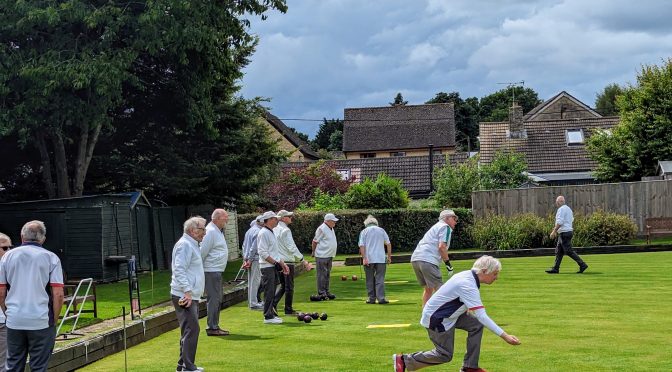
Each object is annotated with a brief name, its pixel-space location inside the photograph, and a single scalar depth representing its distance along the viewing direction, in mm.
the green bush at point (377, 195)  37844
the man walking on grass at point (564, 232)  20969
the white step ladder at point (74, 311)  12280
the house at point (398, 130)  77750
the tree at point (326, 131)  112812
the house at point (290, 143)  78312
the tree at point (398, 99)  114125
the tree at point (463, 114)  104125
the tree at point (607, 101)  96438
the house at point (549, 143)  52562
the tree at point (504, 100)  104688
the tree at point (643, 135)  41750
